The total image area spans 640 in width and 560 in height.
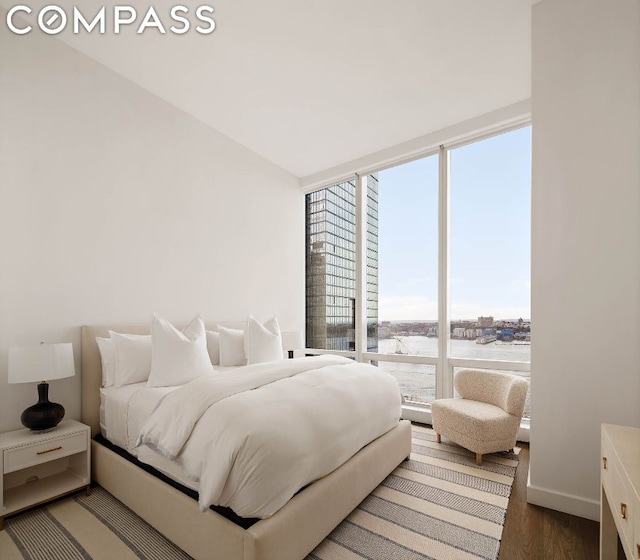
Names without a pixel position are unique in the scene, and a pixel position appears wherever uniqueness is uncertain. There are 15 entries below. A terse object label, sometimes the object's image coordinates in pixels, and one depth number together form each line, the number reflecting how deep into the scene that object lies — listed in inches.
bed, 62.9
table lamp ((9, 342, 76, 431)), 85.4
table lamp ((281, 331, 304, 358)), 165.9
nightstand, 83.4
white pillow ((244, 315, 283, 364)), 133.8
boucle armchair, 113.3
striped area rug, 73.3
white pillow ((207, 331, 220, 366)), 137.5
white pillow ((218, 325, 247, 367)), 135.6
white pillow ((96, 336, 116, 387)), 105.9
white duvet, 63.3
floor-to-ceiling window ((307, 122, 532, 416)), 141.6
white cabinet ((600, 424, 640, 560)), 45.8
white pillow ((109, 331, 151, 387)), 104.5
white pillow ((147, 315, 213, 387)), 98.8
